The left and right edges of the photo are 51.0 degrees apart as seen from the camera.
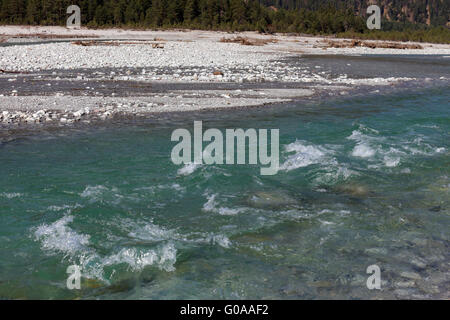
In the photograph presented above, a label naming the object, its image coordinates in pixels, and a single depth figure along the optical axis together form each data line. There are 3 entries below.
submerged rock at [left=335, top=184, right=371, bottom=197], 10.83
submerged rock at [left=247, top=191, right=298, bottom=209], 10.05
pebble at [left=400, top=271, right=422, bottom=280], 7.15
